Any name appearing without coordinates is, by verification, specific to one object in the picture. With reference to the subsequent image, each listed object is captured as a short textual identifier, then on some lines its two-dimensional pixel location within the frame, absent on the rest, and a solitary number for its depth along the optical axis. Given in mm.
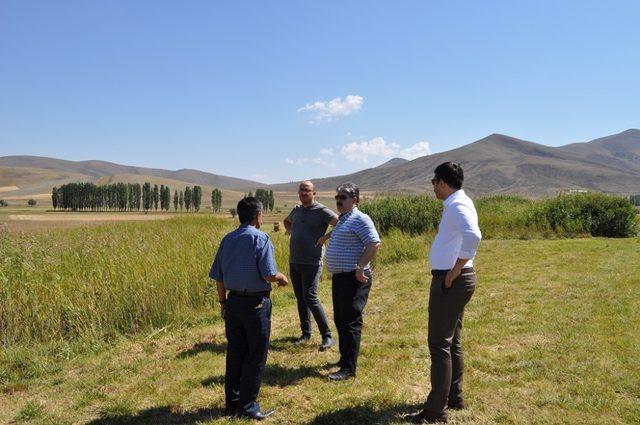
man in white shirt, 3494
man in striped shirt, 4762
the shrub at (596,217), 19438
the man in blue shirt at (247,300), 4020
